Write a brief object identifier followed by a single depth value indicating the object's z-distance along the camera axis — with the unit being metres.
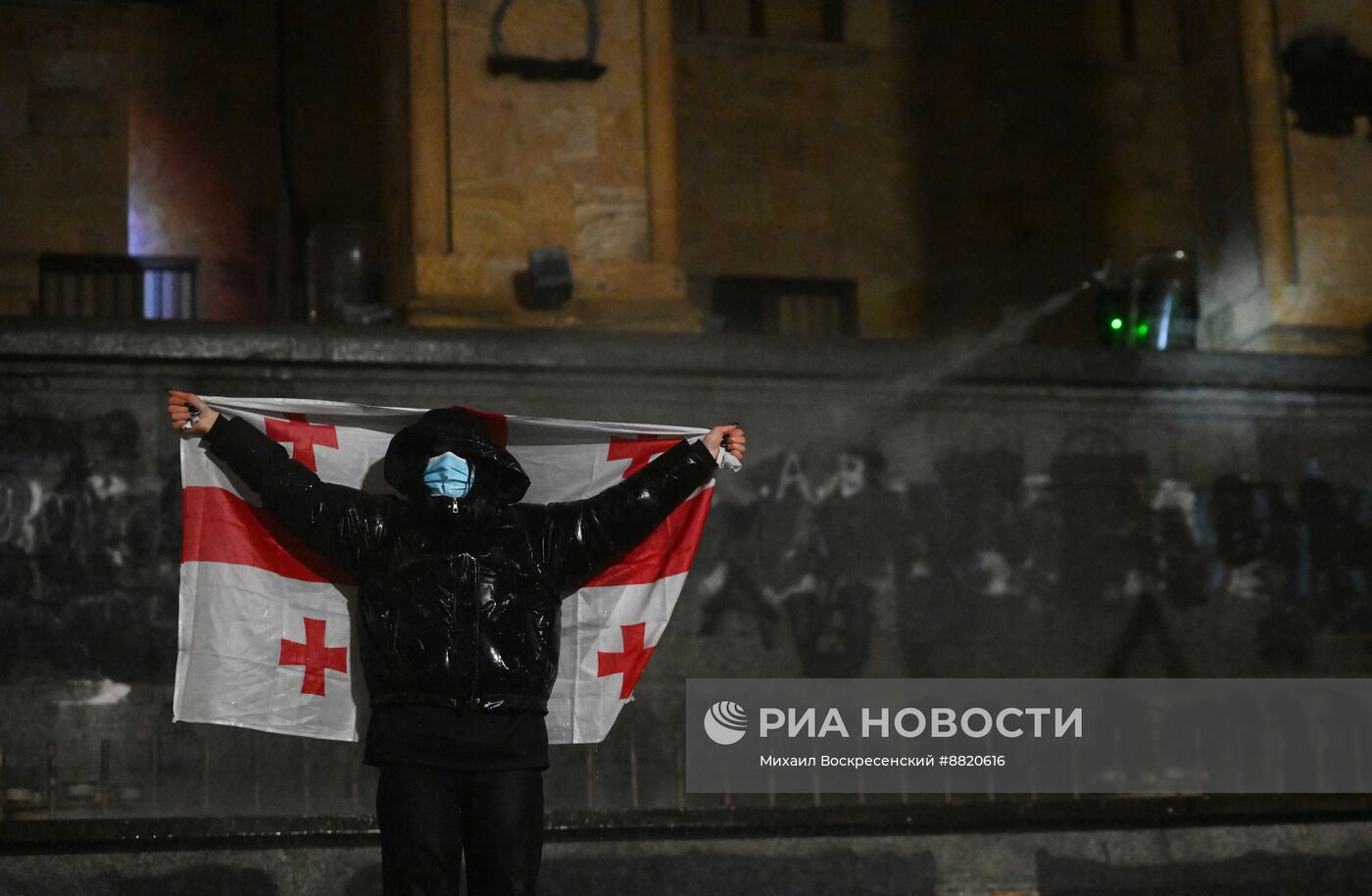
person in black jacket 6.33
